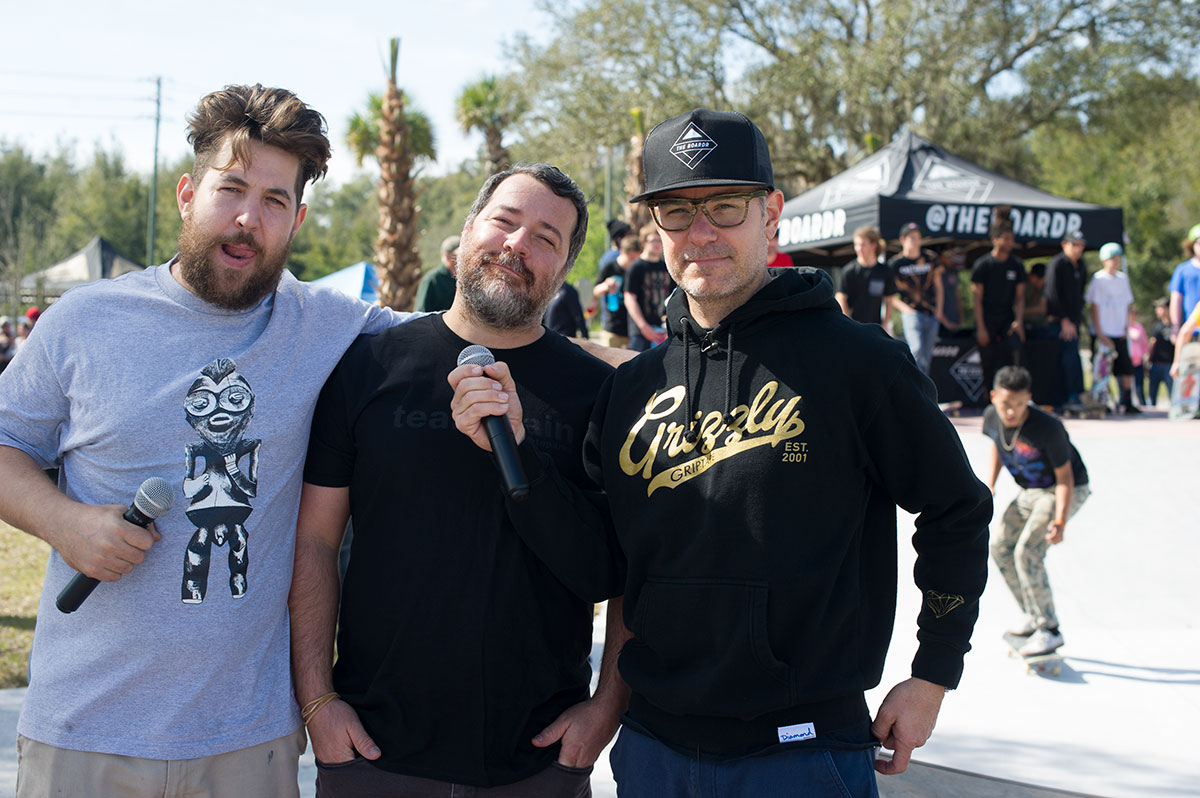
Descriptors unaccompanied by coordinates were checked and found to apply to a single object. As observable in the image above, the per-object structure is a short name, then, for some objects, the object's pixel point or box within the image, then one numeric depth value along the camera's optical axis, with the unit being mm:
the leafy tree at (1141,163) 26656
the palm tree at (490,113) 30344
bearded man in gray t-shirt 2051
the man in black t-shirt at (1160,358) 16969
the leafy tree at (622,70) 24781
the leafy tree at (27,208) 38469
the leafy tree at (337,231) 60469
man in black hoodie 1930
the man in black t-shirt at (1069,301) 12211
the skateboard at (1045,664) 5273
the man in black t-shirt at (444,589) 2164
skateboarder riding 5461
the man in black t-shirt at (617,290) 9914
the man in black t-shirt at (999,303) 12188
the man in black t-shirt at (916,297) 10836
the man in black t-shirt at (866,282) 10094
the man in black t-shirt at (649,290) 9258
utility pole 32344
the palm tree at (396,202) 17938
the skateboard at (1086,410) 12648
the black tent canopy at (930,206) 12820
